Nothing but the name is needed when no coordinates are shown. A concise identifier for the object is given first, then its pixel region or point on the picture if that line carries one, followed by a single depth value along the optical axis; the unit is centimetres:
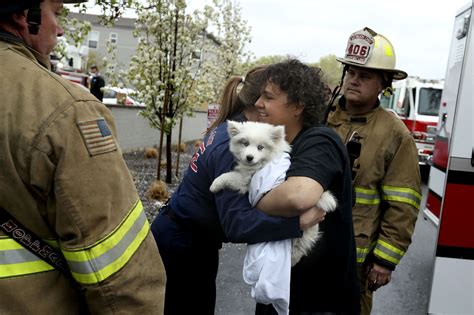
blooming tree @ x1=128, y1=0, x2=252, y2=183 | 970
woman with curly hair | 230
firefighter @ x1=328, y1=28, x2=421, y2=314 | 321
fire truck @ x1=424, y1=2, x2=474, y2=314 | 363
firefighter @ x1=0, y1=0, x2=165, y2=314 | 134
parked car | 1030
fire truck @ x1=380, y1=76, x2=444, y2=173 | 1657
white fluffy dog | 230
